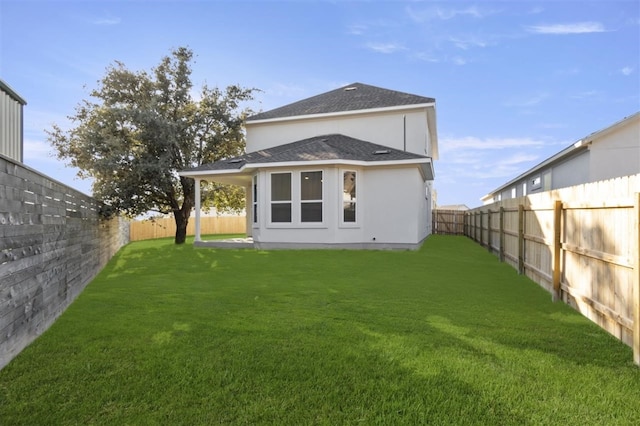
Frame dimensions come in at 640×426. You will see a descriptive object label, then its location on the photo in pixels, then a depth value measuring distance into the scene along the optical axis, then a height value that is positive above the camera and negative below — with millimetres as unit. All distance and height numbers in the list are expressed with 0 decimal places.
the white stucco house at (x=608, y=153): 12242 +2192
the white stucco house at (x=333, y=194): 12211 +721
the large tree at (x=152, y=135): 15789 +3766
